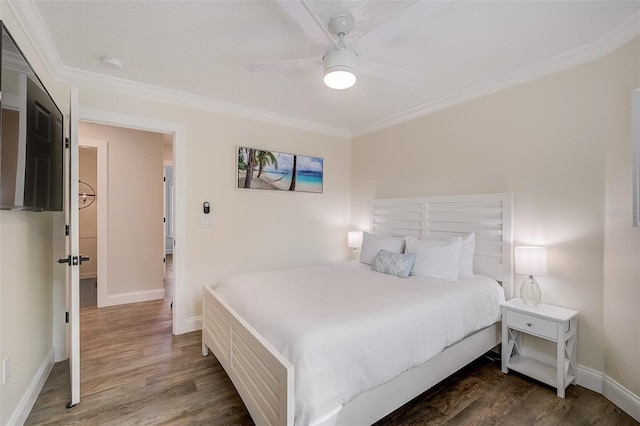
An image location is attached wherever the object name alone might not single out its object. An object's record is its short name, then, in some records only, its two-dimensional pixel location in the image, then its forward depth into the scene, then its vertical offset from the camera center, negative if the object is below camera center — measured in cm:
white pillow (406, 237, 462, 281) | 268 -44
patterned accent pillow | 283 -51
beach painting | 358 +55
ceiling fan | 161 +103
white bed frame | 150 -82
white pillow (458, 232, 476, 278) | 278 -40
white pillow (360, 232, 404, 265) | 325 -38
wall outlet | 156 -87
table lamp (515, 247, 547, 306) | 232 -43
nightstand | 213 -95
